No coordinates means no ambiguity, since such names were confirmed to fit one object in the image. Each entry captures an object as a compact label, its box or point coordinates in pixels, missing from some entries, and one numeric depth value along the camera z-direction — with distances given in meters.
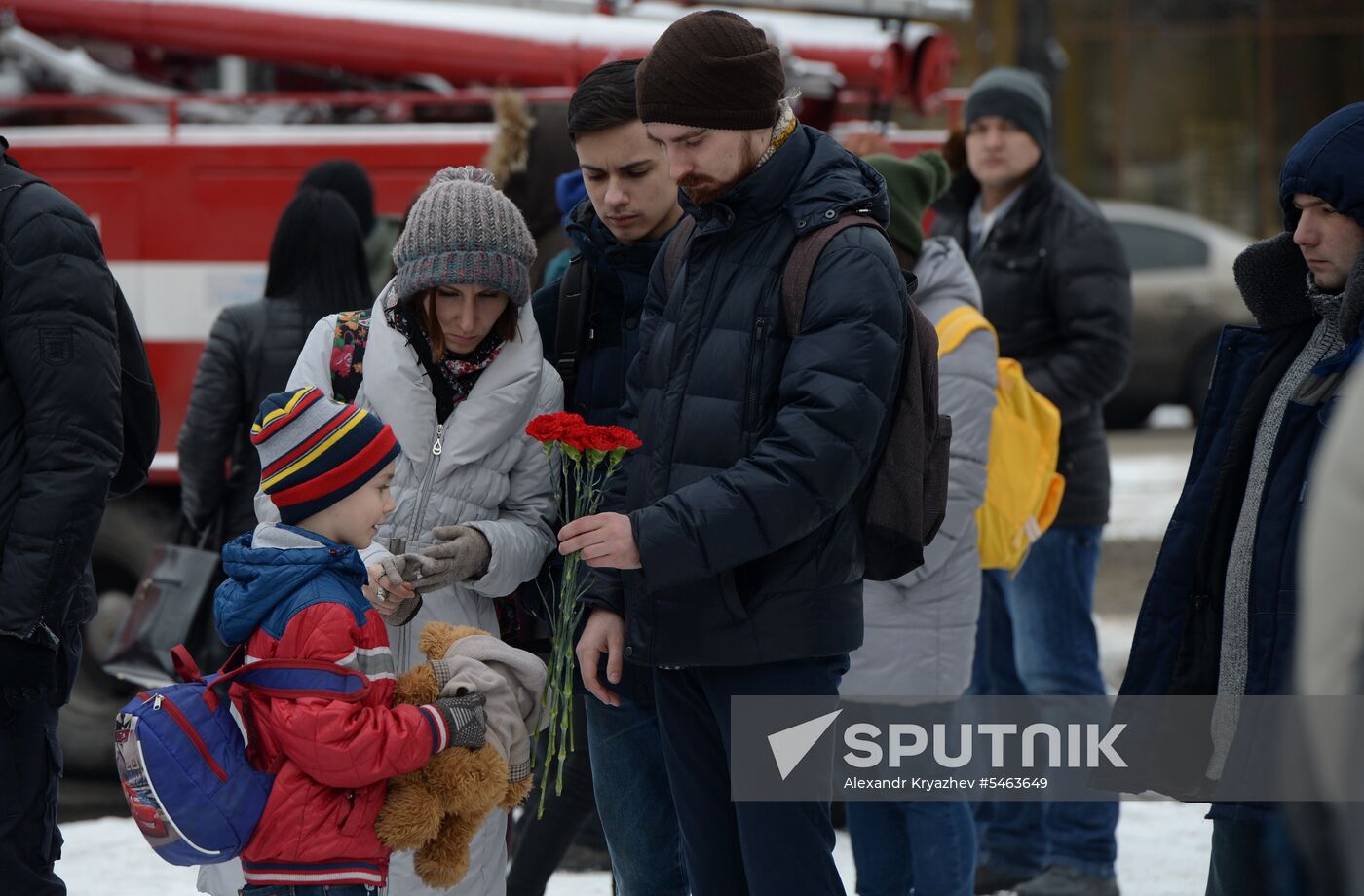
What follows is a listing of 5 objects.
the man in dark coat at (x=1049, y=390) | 10.02
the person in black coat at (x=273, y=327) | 9.98
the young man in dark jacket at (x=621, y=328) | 7.07
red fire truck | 12.87
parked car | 28.37
